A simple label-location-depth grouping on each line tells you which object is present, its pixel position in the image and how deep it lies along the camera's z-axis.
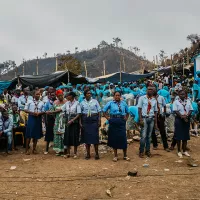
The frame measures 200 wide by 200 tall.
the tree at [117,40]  68.57
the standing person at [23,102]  9.53
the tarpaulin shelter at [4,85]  17.13
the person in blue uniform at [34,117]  7.75
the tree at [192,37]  37.20
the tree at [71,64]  35.16
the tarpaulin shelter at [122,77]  17.94
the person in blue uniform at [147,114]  7.33
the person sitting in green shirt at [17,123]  8.64
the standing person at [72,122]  7.36
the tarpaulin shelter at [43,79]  15.09
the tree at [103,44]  75.49
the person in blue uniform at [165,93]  10.71
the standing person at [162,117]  8.09
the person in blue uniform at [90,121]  7.27
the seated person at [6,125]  7.84
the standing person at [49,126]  7.91
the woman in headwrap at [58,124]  7.60
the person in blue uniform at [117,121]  7.14
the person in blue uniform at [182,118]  7.46
